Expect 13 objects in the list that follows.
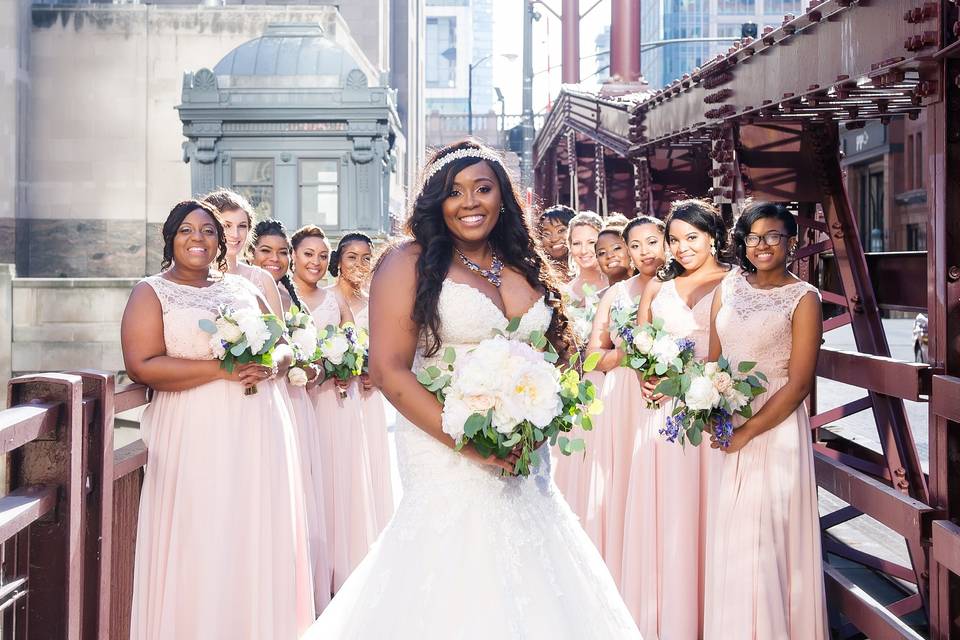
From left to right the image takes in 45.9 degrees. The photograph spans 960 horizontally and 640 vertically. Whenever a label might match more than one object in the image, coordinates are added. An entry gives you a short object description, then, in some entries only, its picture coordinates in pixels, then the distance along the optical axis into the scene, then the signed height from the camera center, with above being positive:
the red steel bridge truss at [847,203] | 4.20 +0.65
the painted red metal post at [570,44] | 35.97 +9.12
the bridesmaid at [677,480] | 5.79 -0.81
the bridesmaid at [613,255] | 7.86 +0.51
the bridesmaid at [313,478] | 6.56 -0.88
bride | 3.48 -0.54
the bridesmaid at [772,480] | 4.93 -0.68
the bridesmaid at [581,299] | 7.89 +0.22
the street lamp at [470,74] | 40.18 +9.83
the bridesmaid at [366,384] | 7.70 -0.37
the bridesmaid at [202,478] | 5.05 -0.69
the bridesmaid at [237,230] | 6.88 +0.60
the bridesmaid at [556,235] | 9.45 +0.78
